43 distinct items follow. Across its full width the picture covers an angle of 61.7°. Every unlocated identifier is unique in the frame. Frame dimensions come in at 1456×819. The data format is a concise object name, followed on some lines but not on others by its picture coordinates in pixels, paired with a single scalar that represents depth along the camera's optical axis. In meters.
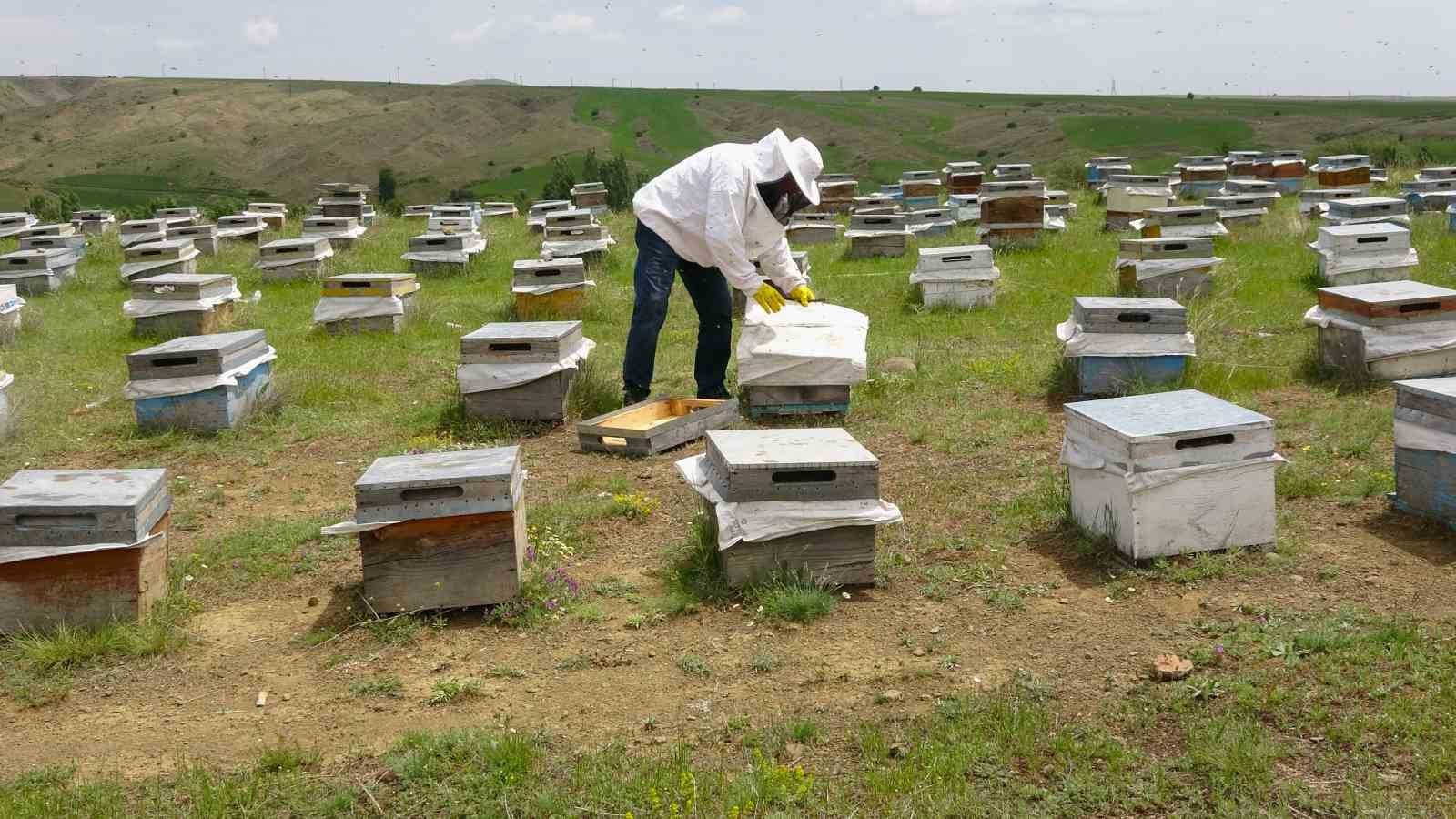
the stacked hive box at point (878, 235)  14.79
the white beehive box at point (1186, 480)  4.76
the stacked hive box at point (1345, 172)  17.34
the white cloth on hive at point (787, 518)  4.72
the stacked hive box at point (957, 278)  11.08
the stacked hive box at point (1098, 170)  22.64
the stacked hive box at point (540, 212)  18.66
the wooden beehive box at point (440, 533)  4.57
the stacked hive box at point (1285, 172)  19.88
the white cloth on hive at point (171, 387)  7.62
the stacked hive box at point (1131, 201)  15.94
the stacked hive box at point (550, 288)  11.32
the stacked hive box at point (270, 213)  20.25
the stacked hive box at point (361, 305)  10.91
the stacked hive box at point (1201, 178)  18.83
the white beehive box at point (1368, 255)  9.81
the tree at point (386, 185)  63.97
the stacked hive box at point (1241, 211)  14.50
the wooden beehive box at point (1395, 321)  7.08
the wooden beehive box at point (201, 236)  16.66
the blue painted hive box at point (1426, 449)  4.98
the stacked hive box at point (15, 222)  18.36
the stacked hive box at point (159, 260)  13.84
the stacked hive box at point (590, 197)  20.11
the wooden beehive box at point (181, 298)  10.88
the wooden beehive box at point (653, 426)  7.03
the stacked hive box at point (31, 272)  14.16
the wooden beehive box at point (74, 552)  4.46
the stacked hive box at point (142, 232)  16.44
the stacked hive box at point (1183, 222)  12.07
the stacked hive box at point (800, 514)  4.73
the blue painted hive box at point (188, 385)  7.63
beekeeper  7.10
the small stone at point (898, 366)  8.84
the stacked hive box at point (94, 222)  20.73
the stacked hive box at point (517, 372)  7.48
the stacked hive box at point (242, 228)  18.25
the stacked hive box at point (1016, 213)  14.63
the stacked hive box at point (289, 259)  14.26
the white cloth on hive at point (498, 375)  7.50
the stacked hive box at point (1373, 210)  11.52
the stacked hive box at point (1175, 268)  10.34
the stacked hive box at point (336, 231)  17.03
